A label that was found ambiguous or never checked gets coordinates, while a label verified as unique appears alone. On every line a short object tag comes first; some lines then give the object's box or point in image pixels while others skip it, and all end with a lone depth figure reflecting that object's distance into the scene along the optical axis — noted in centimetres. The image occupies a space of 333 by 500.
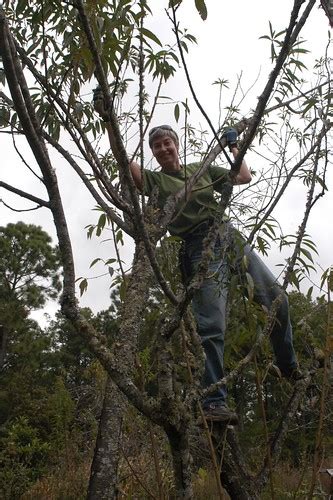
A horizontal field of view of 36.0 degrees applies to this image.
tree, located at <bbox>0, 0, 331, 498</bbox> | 121
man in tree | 200
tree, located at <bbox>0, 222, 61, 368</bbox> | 2159
